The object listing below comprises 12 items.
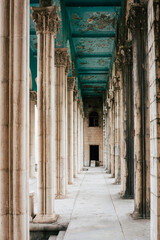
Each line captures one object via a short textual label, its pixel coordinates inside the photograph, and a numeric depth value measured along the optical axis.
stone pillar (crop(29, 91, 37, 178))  22.05
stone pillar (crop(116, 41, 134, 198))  12.38
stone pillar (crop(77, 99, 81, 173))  26.01
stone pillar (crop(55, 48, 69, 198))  12.61
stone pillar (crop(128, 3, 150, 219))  9.06
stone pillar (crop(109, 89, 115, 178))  20.02
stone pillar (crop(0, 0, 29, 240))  5.41
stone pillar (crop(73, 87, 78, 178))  22.23
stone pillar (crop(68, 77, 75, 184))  17.73
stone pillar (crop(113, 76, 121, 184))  16.03
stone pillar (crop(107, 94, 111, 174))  25.17
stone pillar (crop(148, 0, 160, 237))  4.93
